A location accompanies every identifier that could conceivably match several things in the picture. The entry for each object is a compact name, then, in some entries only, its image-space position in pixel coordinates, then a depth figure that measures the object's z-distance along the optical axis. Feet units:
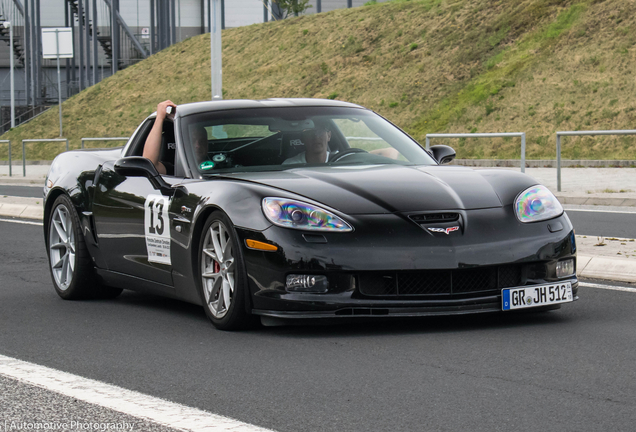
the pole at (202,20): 236.84
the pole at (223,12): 231.01
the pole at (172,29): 207.62
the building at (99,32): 190.29
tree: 213.05
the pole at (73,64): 206.90
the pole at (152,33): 195.05
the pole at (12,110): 174.93
